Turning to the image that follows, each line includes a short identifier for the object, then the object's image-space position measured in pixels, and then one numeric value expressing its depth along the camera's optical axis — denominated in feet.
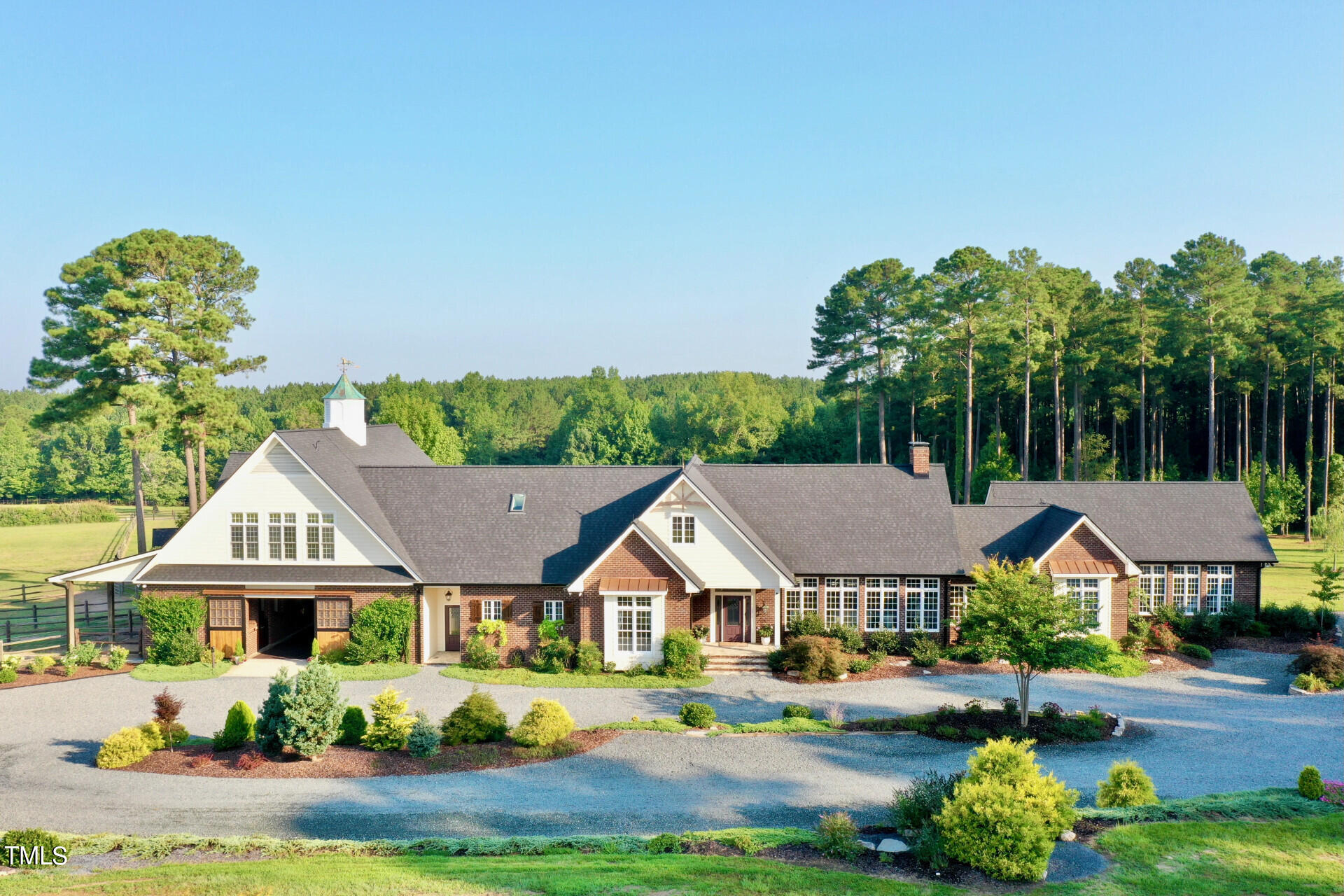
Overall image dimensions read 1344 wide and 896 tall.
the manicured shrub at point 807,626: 91.66
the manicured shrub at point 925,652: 87.86
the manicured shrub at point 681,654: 83.92
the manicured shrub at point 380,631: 87.76
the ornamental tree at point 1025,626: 65.41
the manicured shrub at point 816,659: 82.79
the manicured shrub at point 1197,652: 88.74
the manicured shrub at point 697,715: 67.41
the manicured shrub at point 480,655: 86.48
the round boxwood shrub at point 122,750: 59.11
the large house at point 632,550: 89.20
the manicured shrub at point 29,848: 42.50
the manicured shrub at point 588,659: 85.25
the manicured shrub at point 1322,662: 77.87
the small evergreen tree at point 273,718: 59.62
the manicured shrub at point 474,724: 62.95
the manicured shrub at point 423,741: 60.18
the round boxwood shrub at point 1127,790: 49.47
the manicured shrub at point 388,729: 61.41
